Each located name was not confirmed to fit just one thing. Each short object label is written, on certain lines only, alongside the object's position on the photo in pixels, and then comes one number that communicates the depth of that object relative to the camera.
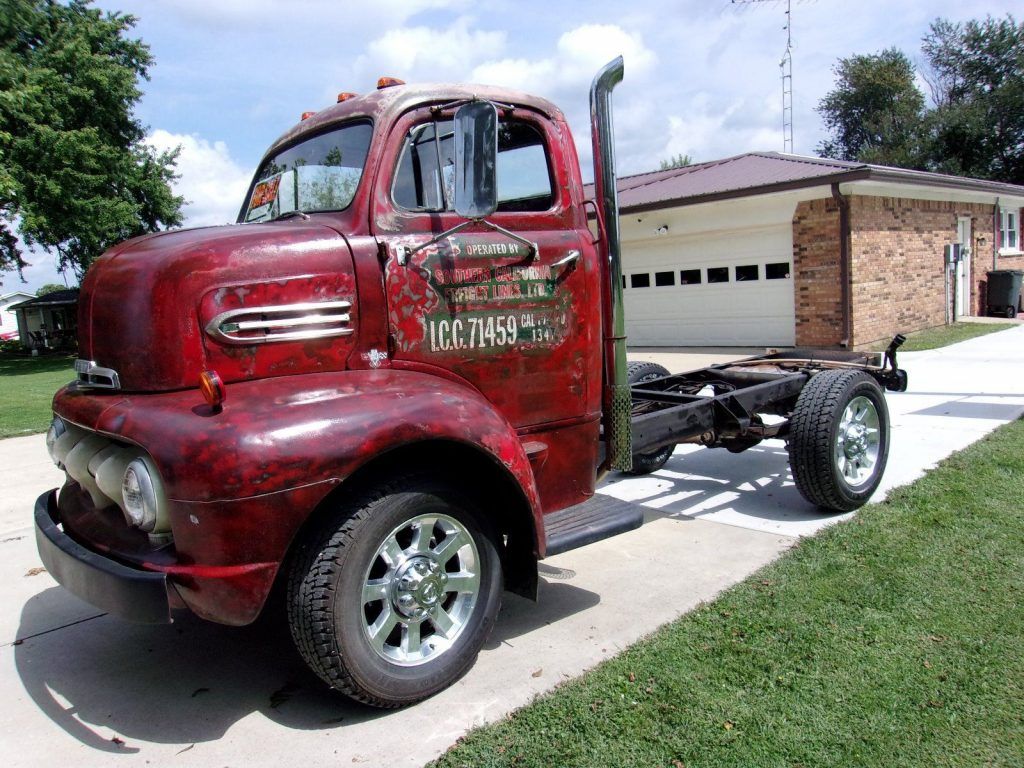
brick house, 13.47
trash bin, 18.52
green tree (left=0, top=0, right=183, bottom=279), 23.42
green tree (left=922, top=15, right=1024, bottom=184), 37.00
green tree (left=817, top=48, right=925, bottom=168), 42.28
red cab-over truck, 2.71
